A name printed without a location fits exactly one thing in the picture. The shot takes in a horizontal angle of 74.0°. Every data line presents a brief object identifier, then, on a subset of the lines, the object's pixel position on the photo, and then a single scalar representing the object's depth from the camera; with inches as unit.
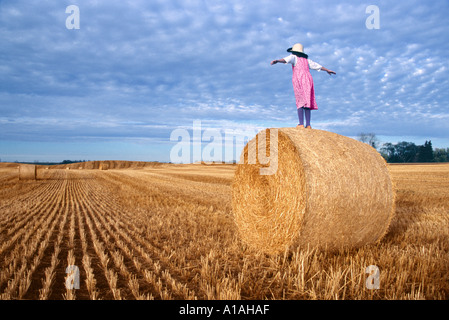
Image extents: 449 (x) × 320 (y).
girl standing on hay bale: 241.0
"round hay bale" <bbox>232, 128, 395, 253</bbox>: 166.7
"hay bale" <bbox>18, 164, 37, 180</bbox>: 909.3
